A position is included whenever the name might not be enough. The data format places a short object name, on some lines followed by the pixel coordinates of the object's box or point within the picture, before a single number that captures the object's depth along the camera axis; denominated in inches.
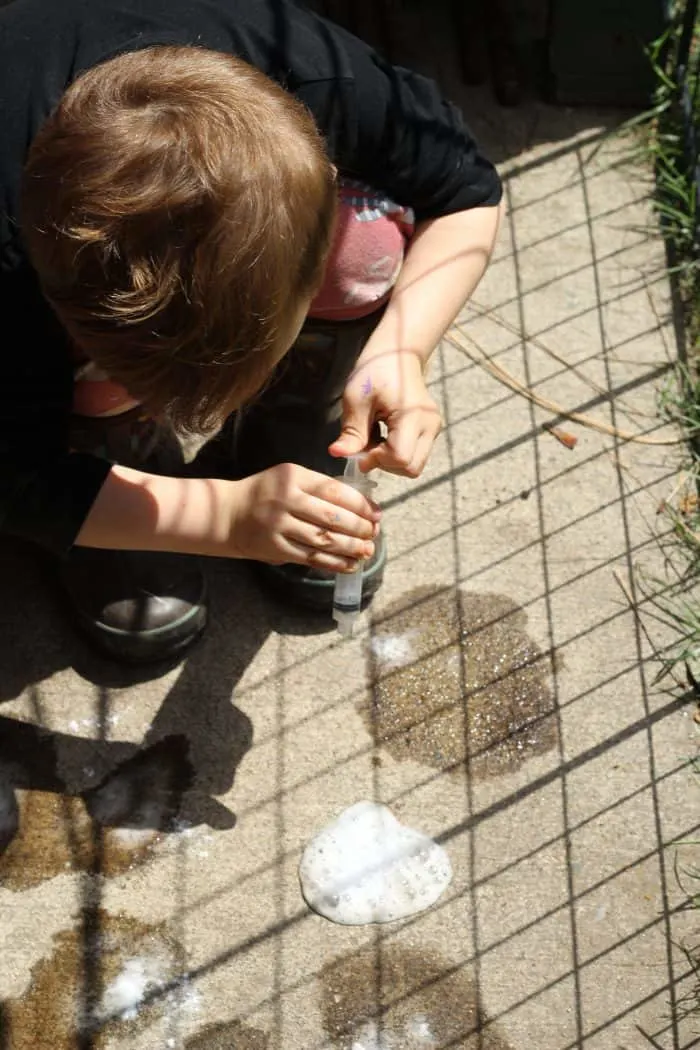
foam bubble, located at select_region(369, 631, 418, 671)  68.0
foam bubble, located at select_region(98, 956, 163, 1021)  56.9
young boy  43.0
